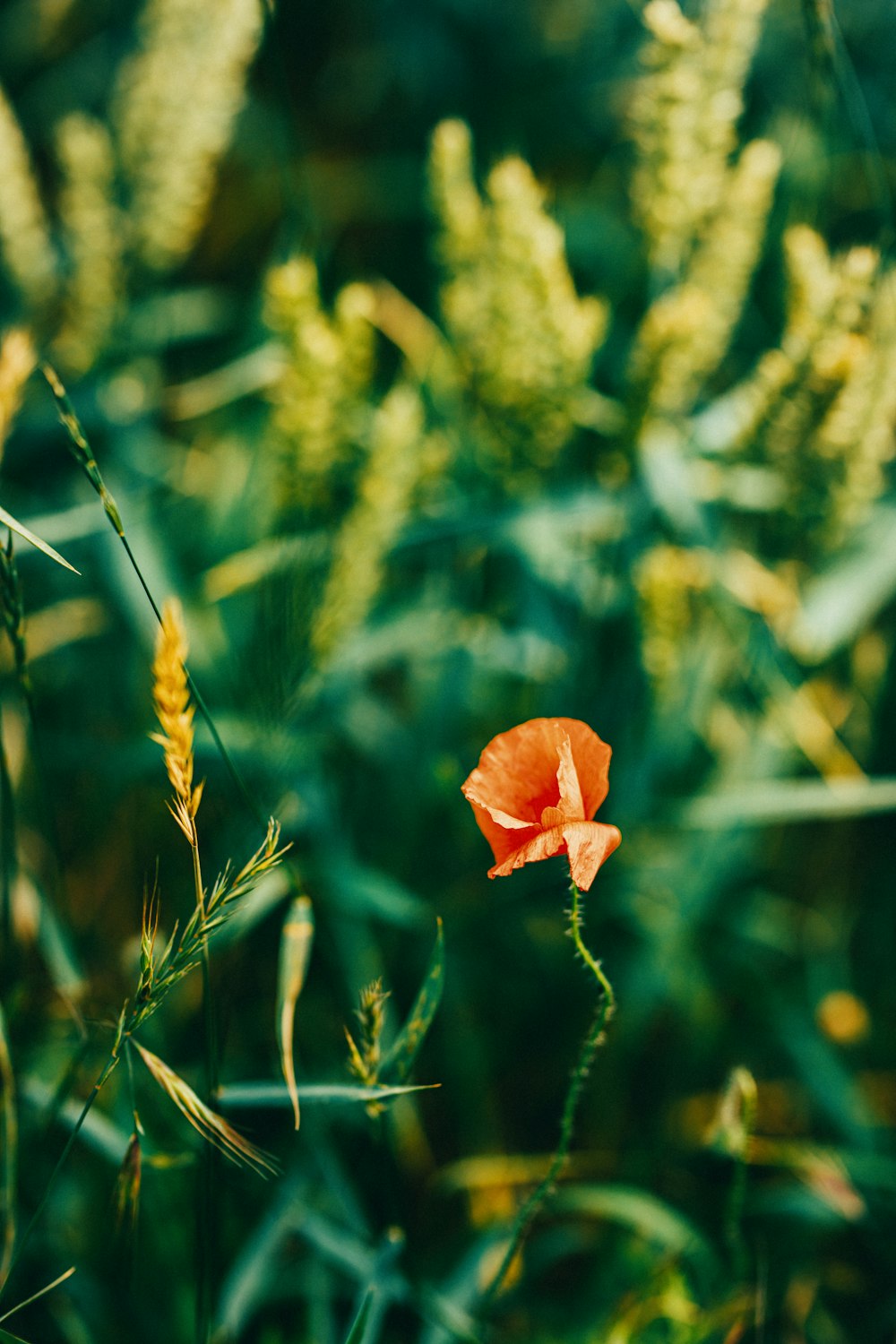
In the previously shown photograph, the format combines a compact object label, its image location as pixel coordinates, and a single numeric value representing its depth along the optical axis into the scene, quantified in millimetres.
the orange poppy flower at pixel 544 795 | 300
